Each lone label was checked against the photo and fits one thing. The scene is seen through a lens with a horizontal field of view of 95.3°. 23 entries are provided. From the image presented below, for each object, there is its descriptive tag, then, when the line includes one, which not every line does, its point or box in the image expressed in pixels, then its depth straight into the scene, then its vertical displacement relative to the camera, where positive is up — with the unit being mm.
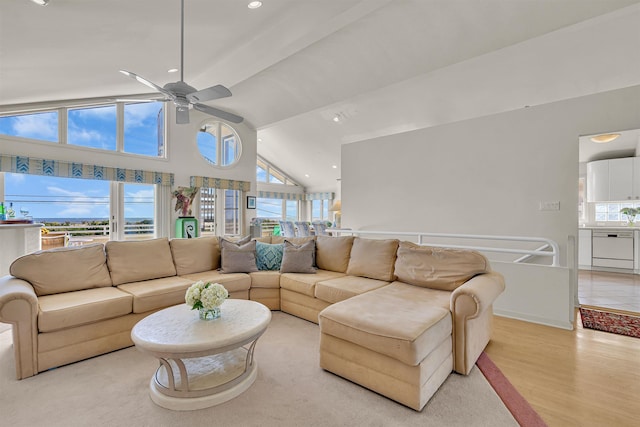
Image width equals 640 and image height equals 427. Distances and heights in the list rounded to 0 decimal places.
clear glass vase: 2088 -723
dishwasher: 5410 -678
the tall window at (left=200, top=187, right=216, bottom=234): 7195 +64
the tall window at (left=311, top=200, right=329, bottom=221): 12095 +170
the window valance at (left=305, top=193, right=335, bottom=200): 11242 +678
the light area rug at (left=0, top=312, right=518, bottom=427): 1657 -1178
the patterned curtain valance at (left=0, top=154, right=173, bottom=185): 4418 +738
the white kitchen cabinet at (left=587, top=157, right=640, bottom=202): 5418 +642
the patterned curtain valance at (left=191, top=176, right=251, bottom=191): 6637 +726
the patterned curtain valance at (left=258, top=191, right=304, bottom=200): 10602 +682
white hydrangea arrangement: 2021 -585
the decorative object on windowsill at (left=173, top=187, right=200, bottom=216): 6395 +336
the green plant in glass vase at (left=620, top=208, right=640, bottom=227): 5629 +2
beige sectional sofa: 1866 -717
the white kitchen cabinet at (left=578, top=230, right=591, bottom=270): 5810 -719
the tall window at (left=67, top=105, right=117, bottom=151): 5113 +1573
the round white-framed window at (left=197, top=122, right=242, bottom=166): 7004 +1725
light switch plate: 3711 +92
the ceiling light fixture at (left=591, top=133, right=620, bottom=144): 4527 +1186
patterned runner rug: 2906 -1159
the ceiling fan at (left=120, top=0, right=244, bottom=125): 2767 +1200
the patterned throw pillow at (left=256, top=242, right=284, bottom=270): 3721 -563
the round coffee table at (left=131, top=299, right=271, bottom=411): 1725 -820
